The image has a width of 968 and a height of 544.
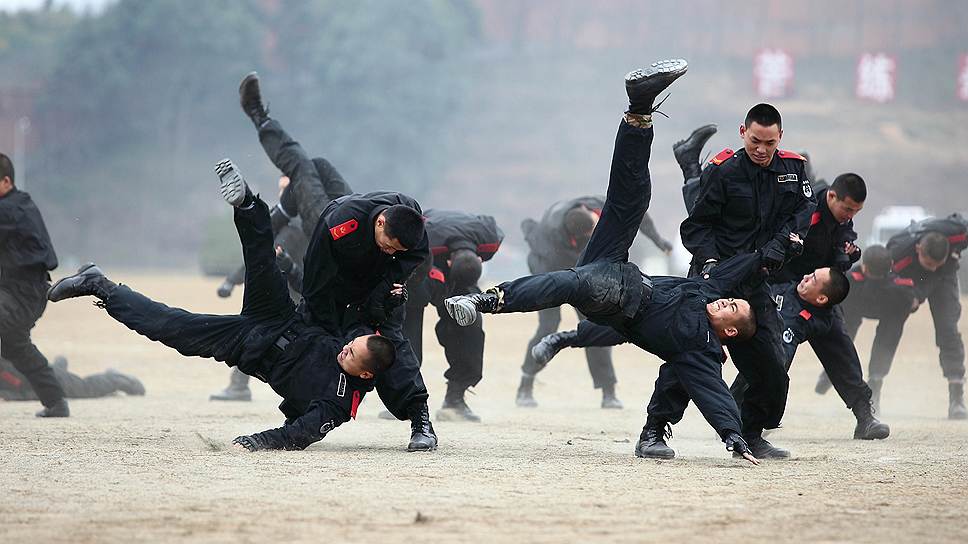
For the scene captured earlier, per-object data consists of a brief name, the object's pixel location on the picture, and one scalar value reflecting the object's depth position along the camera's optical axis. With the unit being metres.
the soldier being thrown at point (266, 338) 16.00
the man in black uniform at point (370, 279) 16.33
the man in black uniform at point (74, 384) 24.83
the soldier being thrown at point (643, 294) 15.66
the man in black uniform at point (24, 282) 20.77
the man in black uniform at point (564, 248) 25.94
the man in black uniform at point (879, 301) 26.19
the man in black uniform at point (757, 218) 16.69
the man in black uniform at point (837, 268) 18.77
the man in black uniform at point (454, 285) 21.55
